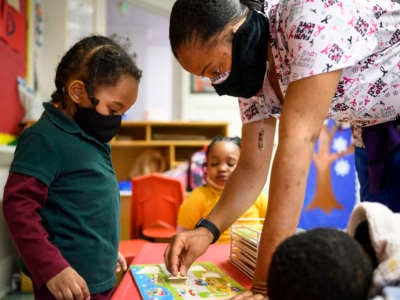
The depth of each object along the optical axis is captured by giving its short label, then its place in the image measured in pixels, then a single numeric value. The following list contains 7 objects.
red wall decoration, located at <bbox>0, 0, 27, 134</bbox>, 2.45
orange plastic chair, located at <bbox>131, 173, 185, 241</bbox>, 2.40
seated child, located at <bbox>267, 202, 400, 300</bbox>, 0.36
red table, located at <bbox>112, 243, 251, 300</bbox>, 0.68
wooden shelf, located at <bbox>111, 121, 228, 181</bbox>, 3.35
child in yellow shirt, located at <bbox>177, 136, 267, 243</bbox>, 1.94
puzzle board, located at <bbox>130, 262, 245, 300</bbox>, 0.65
